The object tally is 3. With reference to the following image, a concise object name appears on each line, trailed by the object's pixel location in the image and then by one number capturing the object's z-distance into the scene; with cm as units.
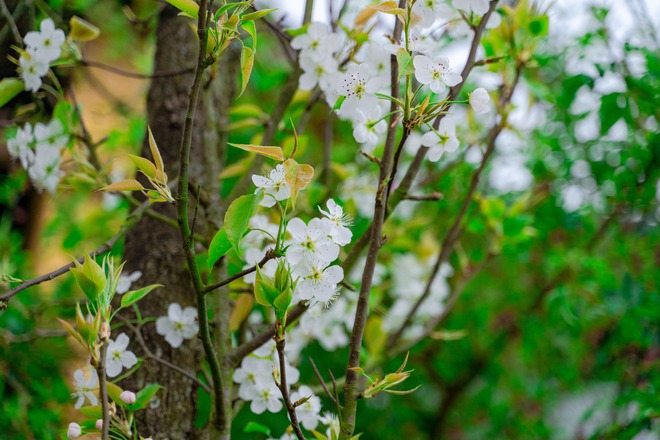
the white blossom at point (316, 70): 74
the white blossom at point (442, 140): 60
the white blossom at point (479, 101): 55
